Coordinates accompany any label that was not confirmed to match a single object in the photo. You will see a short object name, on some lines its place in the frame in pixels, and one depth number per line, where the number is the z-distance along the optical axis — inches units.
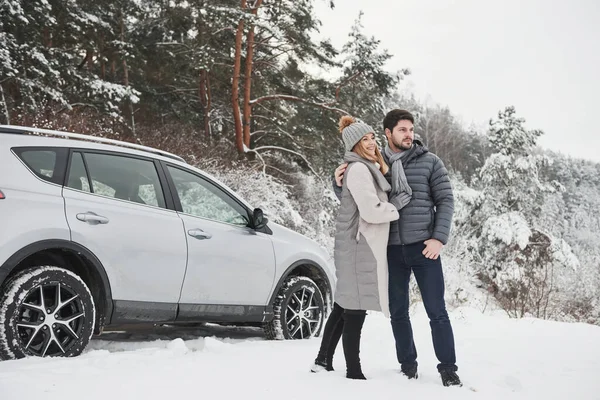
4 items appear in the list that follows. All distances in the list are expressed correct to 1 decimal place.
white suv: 159.3
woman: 157.8
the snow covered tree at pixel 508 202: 1041.5
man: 160.9
